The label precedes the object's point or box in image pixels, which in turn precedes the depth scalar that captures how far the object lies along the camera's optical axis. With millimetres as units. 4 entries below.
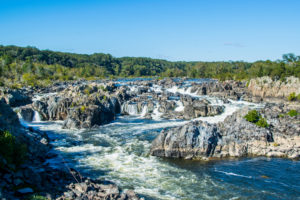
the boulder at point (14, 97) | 57325
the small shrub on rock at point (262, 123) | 32531
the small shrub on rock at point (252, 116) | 33656
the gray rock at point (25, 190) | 16859
